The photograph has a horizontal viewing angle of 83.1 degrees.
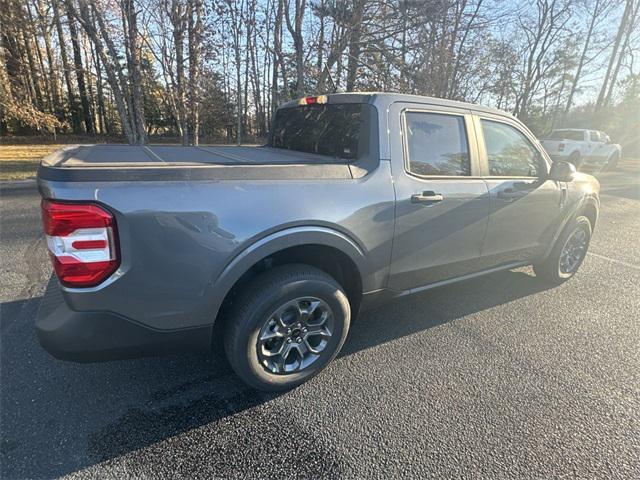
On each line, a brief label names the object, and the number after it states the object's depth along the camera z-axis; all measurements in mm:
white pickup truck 15719
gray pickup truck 1680
